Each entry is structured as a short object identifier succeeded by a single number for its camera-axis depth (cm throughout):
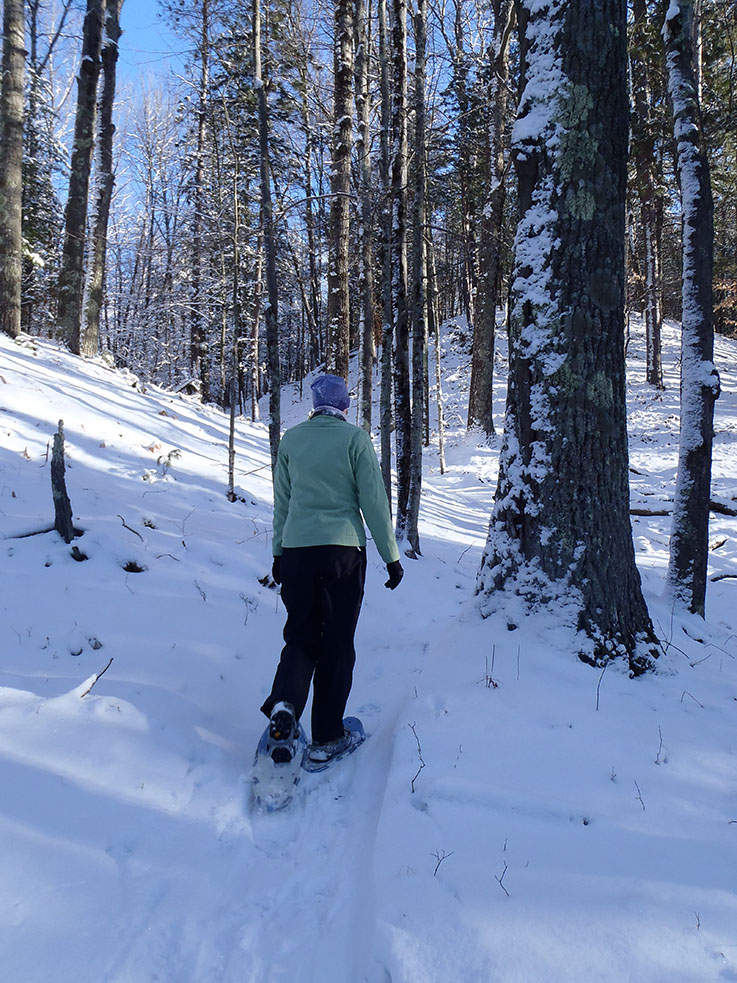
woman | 324
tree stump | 486
